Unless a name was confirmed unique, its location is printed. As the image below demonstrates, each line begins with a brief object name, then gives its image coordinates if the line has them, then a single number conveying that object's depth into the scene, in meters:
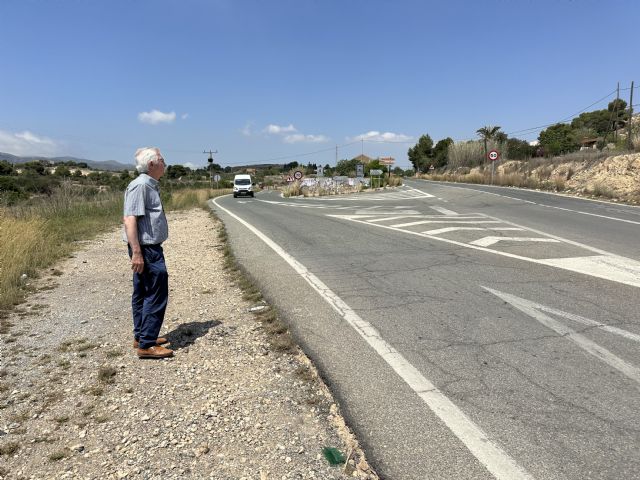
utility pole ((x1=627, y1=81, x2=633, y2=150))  30.81
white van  47.84
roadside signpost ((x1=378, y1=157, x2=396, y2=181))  63.19
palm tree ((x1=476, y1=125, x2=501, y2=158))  68.56
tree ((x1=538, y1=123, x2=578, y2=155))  53.25
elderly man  4.14
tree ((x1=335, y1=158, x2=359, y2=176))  99.25
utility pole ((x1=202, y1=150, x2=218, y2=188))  75.41
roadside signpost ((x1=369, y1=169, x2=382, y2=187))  46.12
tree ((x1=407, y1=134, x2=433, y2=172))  104.94
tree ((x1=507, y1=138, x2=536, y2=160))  56.02
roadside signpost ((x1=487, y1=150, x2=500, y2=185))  38.06
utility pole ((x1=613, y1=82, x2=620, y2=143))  43.79
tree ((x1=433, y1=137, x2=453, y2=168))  91.00
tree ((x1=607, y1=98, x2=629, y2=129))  64.11
